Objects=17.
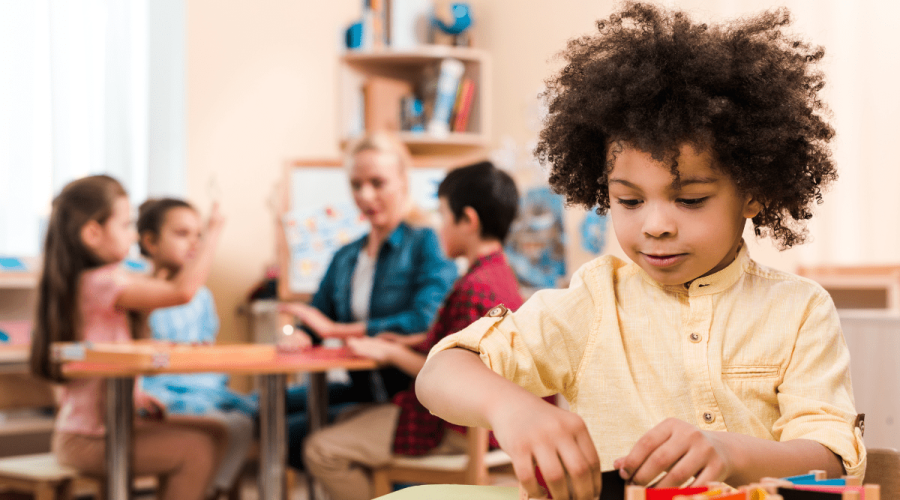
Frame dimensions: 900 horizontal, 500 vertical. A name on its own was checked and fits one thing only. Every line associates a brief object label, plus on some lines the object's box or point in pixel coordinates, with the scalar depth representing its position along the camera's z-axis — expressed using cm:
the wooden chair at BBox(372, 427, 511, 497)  181
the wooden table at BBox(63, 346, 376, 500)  181
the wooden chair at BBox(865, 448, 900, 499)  67
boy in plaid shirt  193
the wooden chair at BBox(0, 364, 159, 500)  194
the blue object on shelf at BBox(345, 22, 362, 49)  368
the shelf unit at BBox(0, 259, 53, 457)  297
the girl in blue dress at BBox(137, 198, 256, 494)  249
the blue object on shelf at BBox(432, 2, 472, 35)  384
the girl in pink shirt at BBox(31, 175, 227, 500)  211
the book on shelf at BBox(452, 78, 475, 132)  373
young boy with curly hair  67
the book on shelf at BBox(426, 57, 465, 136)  364
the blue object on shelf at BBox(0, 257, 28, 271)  330
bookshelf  363
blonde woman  226
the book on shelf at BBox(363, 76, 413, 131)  366
